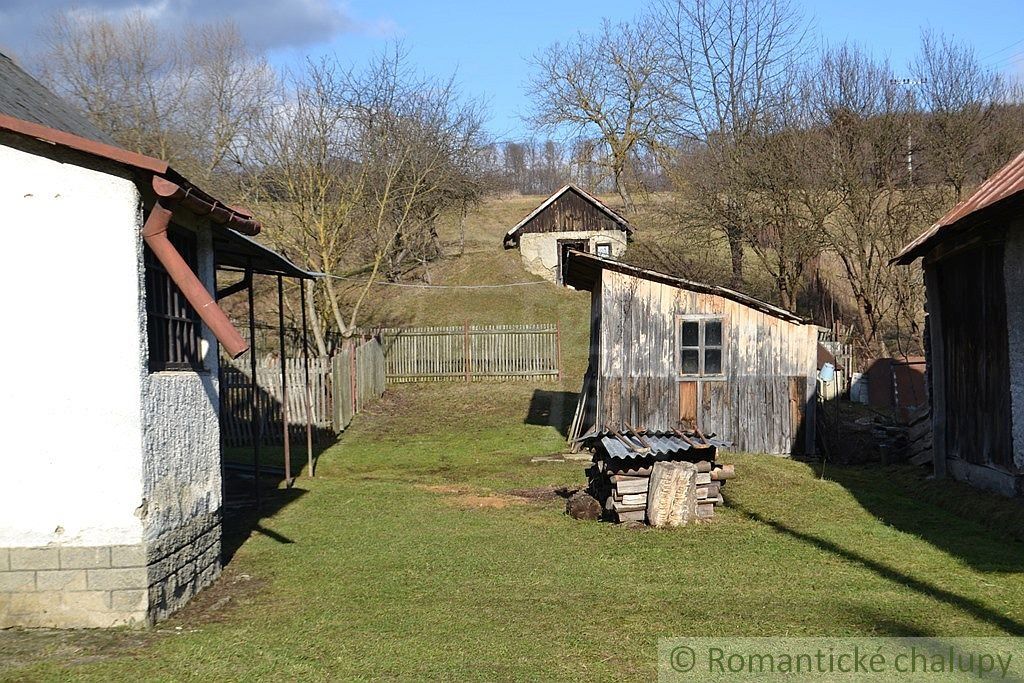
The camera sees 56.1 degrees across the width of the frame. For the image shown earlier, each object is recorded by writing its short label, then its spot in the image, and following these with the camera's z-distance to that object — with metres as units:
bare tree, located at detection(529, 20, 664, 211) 45.75
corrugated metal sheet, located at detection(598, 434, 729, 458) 11.58
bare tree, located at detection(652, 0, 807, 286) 30.80
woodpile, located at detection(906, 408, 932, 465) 15.81
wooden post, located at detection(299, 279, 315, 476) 15.74
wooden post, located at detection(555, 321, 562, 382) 29.61
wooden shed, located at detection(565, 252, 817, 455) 17.59
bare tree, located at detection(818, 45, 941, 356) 28.52
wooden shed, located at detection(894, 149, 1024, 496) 10.92
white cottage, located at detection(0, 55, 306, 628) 7.24
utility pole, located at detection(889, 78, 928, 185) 29.00
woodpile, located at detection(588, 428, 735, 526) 11.43
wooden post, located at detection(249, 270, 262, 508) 13.10
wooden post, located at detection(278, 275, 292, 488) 14.22
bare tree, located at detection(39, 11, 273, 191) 34.47
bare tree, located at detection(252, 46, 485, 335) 27.34
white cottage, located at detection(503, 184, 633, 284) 41.00
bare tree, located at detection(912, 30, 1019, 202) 28.53
